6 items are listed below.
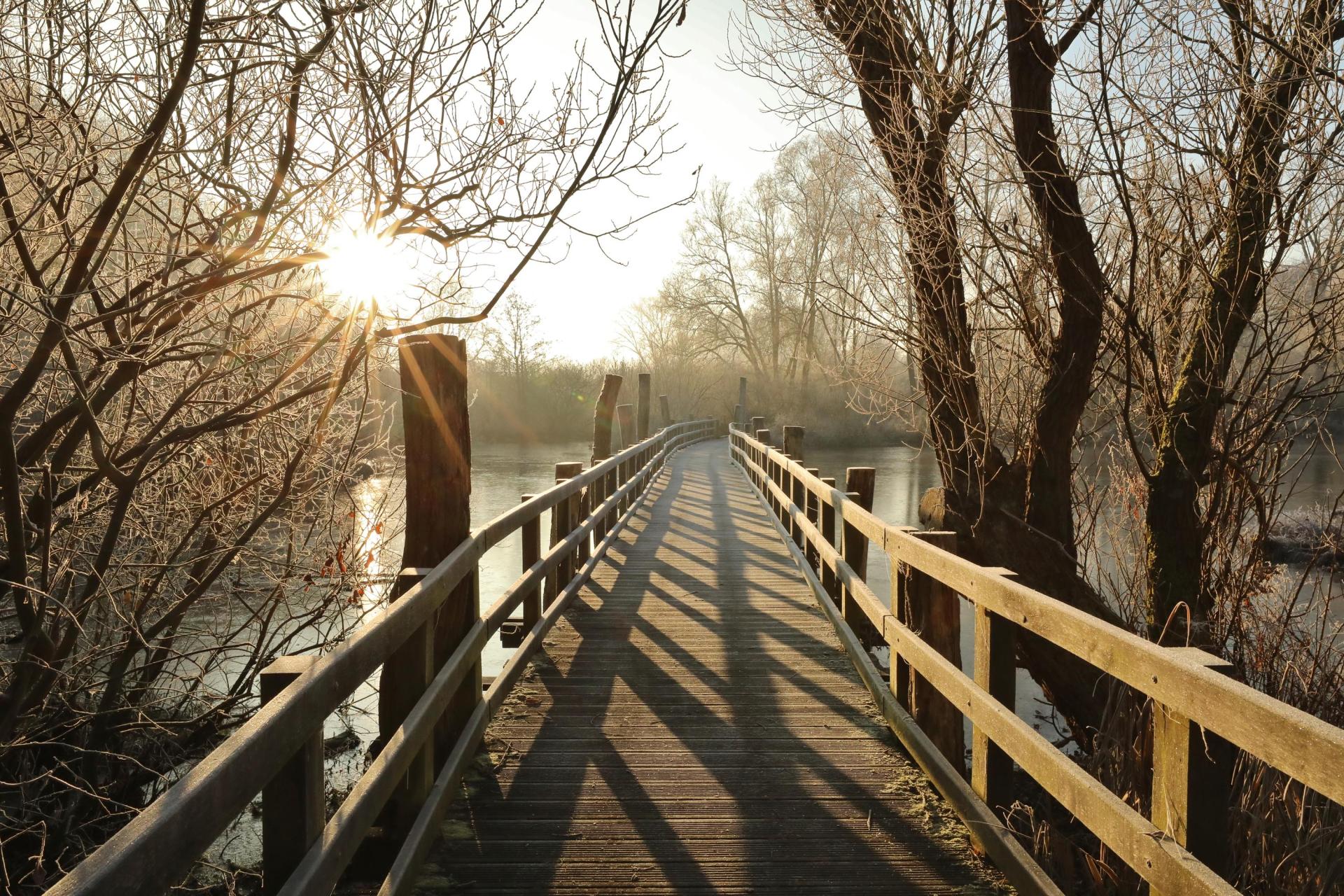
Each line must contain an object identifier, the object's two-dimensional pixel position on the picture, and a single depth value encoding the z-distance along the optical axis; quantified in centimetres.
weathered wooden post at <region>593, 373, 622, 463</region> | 1449
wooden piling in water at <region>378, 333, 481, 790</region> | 416
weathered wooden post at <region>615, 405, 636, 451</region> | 2052
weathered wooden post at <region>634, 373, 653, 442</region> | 2572
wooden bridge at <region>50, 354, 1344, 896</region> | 212
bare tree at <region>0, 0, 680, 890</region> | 347
